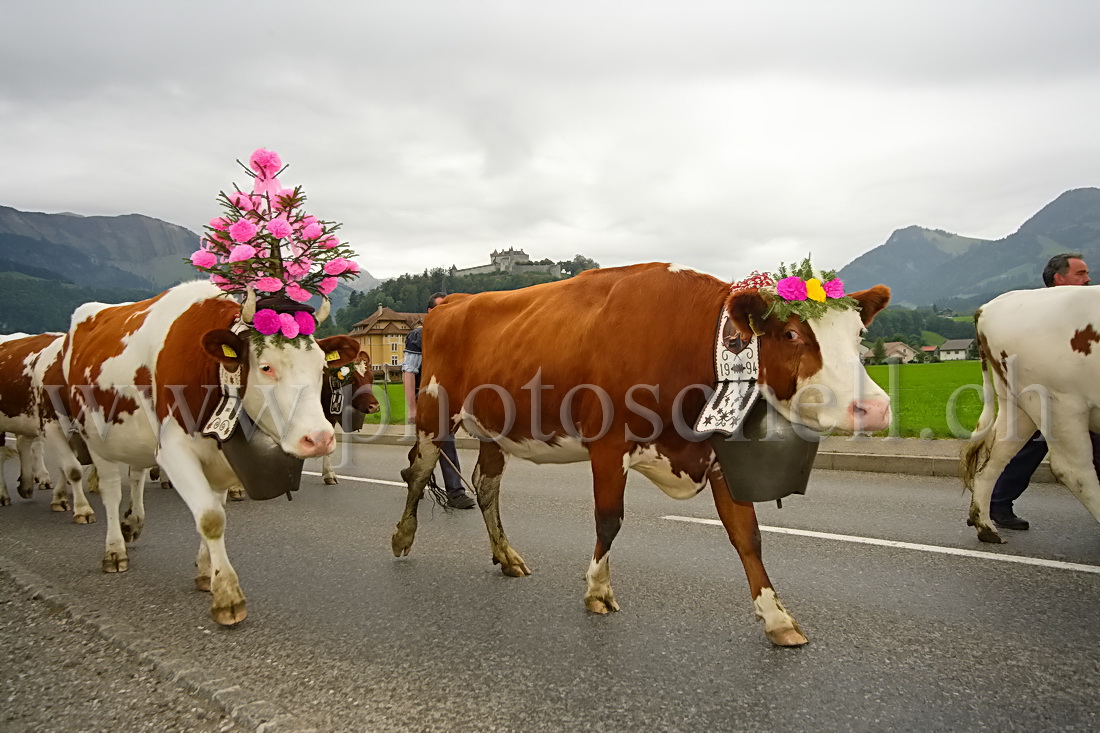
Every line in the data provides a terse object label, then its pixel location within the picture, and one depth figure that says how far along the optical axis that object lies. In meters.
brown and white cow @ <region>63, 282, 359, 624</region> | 4.09
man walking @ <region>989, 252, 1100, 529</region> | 5.72
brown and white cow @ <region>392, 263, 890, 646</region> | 3.49
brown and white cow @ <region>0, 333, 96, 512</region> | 7.09
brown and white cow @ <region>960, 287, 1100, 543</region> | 5.02
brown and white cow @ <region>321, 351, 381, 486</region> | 9.19
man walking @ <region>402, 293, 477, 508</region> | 7.74
